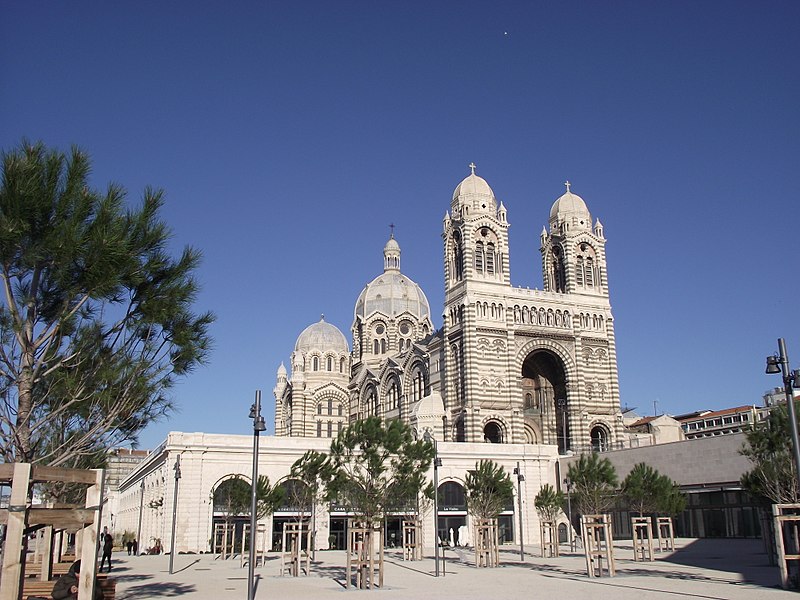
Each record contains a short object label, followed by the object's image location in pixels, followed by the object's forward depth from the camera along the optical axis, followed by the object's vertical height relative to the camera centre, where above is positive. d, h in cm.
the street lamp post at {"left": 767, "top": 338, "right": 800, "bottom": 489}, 2027 +323
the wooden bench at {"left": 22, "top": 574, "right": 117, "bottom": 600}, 1778 -162
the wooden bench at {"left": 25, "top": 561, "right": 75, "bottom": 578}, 2311 -158
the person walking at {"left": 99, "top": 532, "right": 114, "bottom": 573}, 3269 -125
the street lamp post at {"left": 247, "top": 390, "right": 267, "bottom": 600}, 2094 +66
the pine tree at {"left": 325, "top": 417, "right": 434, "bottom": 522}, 3578 +190
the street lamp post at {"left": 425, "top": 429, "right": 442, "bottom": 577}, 2949 -6
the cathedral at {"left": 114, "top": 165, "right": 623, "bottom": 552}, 5144 +1033
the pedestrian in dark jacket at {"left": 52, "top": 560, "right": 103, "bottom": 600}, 1466 -130
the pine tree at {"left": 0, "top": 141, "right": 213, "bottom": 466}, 1579 +448
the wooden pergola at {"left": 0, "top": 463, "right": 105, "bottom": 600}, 1303 -6
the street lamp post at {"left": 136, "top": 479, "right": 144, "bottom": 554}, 6294 -141
